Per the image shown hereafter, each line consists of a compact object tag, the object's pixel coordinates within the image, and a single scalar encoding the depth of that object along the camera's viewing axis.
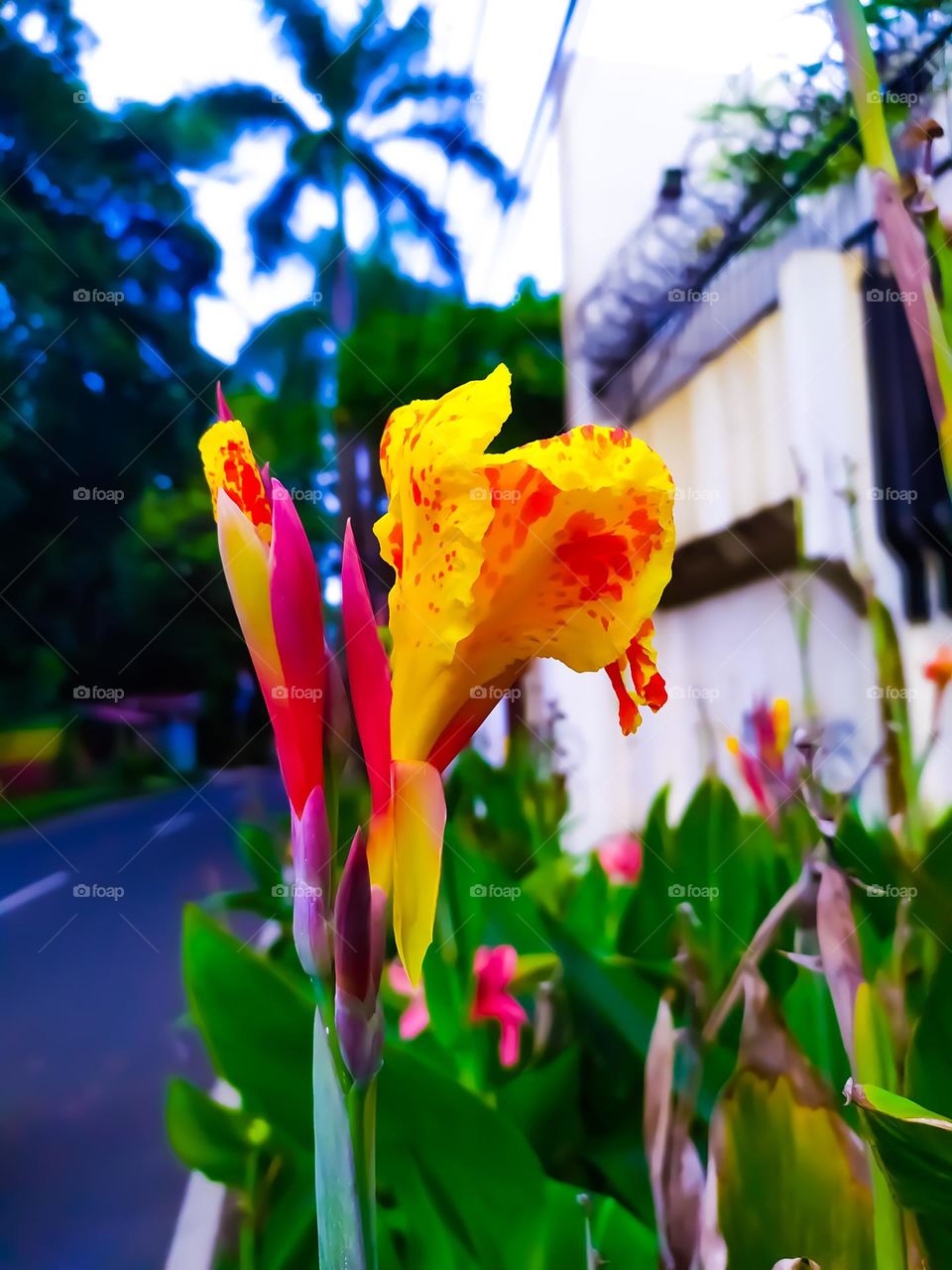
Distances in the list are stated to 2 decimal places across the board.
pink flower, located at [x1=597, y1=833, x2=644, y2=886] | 0.78
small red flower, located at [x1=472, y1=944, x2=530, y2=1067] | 0.52
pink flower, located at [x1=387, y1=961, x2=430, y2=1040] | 0.54
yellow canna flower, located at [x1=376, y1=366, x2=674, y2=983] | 0.30
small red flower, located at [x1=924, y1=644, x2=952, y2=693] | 0.68
